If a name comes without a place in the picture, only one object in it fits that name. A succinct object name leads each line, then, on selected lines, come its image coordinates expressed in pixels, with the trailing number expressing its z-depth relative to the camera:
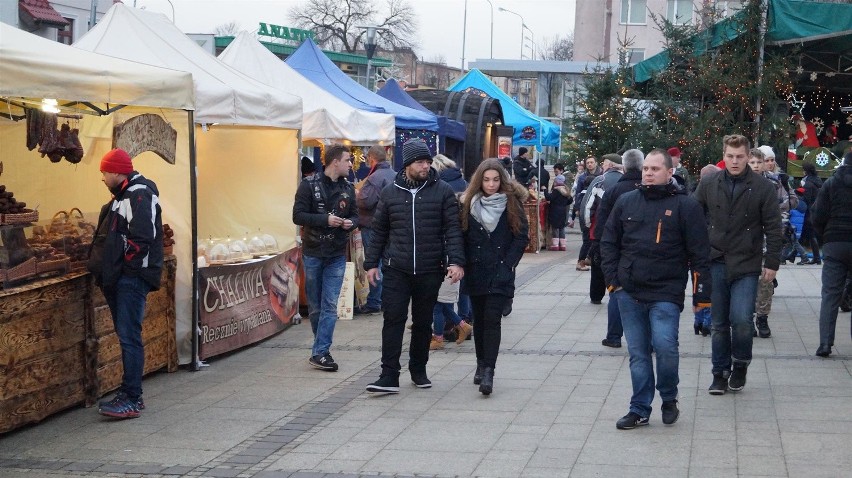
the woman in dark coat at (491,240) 7.88
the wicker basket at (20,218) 7.21
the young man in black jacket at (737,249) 7.66
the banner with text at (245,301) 9.48
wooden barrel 23.53
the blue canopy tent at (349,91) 15.60
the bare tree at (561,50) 104.21
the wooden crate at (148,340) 7.89
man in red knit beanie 7.22
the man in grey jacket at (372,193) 12.07
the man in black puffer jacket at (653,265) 6.67
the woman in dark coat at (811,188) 17.80
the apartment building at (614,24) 59.12
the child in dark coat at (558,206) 21.56
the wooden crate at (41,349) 6.88
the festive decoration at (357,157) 15.89
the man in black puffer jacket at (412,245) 7.86
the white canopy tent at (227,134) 9.58
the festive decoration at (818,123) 21.77
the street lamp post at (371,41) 24.98
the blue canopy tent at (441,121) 18.73
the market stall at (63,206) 6.89
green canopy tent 16.17
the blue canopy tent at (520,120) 27.30
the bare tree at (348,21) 76.97
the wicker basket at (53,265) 7.38
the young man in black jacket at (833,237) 9.15
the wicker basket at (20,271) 7.00
